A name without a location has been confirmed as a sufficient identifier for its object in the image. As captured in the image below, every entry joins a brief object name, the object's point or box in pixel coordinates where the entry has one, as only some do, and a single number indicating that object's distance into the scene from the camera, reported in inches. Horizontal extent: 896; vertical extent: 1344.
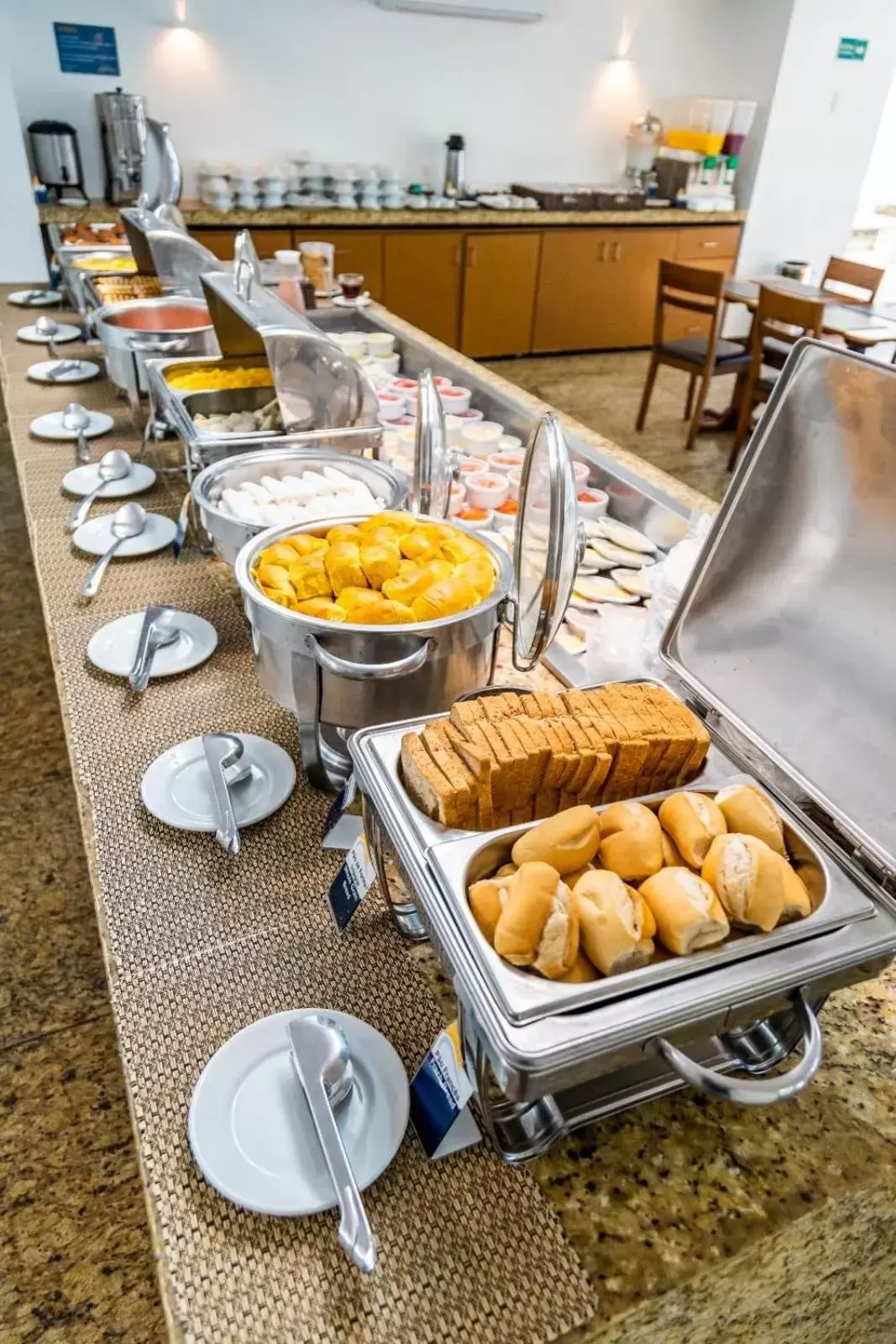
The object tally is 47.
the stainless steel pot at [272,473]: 46.7
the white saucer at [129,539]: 58.1
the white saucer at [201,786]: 36.5
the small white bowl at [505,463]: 68.8
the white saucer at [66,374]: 90.2
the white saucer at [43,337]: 102.9
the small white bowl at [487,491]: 63.5
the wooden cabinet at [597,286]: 202.8
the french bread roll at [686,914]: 22.2
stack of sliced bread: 26.2
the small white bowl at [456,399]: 80.4
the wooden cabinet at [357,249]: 177.2
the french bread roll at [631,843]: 24.7
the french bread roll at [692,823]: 25.1
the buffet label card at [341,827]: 34.1
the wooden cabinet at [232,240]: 170.7
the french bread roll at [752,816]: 26.0
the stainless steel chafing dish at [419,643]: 33.0
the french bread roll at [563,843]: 24.4
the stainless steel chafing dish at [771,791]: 20.8
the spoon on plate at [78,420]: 73.9
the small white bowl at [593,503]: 62.4
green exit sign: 208.1
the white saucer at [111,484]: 66.4
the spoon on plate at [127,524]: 58.3
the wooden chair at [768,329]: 134.1
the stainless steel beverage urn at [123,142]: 153.7
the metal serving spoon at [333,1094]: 21.3
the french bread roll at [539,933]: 21.6
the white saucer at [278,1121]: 23.6
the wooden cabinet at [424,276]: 185.0
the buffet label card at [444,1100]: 24.0
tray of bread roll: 21.8
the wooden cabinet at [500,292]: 193.5
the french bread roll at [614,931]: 21.7
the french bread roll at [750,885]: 22.9
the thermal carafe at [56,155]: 155.8
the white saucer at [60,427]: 76.3
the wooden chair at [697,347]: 149.9
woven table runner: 21.8
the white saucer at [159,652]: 46.4
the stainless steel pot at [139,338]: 72.6
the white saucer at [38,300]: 121.1
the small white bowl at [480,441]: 73.6
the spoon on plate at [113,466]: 67.4
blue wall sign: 162.4
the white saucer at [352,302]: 111.4
